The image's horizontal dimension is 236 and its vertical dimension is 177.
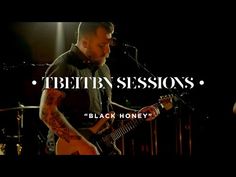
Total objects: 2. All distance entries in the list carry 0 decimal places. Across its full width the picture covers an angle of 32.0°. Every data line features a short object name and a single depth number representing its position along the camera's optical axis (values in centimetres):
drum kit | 484
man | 494
